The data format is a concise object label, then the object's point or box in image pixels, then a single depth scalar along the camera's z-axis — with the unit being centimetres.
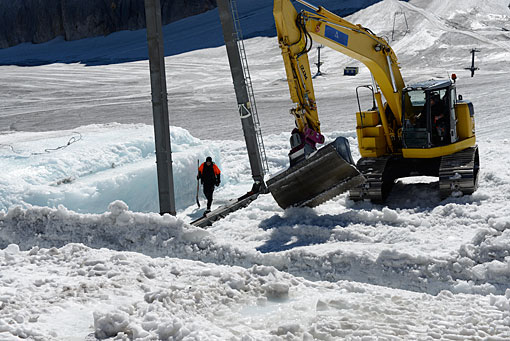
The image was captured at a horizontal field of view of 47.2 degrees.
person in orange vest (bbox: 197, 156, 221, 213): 1220
